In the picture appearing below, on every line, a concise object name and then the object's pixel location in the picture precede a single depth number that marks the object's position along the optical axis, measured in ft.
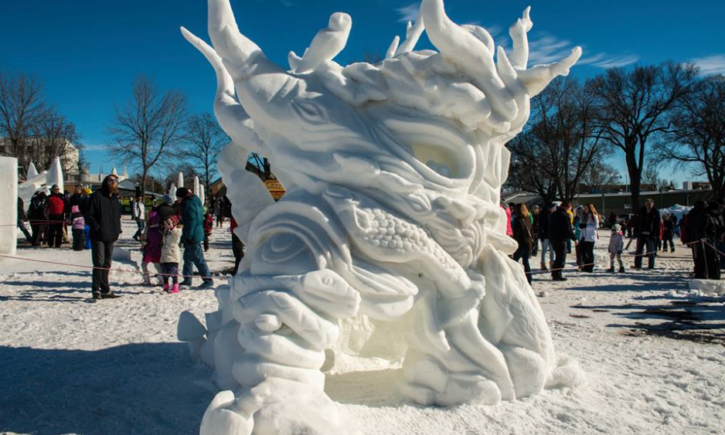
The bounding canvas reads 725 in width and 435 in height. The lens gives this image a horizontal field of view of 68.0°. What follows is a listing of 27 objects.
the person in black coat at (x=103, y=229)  22.13
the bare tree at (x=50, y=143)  99.04
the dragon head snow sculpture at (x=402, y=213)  9.32
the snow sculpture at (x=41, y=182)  57.67
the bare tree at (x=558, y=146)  84.74
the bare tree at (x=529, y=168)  93.25
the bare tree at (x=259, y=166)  71.75
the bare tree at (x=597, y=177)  120.98
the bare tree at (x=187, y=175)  123.10
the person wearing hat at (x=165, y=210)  24.75
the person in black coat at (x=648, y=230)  35.99
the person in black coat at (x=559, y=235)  31.12
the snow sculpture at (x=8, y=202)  34.91
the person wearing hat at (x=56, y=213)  42.57
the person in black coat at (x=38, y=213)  44.36
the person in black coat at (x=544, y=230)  34.88
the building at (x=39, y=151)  94.07
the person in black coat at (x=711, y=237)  29.22
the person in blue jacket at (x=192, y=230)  24.63
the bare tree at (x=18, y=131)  90.58
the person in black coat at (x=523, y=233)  28.40
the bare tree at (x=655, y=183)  159.04
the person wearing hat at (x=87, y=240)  43.97
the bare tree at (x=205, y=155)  92.91
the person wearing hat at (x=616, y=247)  34.14
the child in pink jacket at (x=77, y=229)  40.88
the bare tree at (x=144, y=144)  85.10
